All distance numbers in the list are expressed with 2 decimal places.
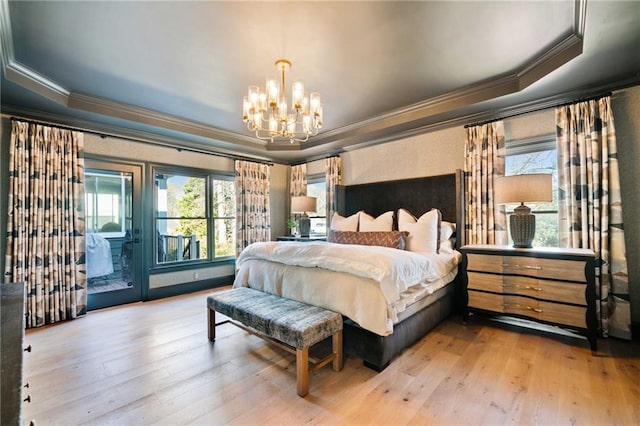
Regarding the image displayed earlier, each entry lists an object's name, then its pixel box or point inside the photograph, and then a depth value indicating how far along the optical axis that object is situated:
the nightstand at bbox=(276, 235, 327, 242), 5.12
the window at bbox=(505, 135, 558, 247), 3.21
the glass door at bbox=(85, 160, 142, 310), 3.87
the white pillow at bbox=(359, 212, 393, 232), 3.98
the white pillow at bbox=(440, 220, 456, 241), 3.60
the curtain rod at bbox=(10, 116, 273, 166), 3.34
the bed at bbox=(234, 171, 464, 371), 2.18
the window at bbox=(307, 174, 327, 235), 5.68
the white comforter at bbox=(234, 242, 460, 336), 2.16
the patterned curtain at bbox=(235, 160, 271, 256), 5.25
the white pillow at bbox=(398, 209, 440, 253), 3.41
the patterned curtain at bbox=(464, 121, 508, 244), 3.38
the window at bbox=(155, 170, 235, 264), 4.55
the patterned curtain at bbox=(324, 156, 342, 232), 5.18
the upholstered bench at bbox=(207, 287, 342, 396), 1.92
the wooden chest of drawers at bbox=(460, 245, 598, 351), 2.45
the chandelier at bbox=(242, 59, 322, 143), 2.36
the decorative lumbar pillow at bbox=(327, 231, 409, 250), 3.43
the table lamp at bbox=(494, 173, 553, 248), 2.75
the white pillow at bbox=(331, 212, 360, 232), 4.35
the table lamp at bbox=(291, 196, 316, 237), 5.01
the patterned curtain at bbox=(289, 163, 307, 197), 5.84
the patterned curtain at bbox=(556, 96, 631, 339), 2.66
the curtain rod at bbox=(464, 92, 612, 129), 2.79
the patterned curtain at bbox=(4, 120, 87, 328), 3.17
